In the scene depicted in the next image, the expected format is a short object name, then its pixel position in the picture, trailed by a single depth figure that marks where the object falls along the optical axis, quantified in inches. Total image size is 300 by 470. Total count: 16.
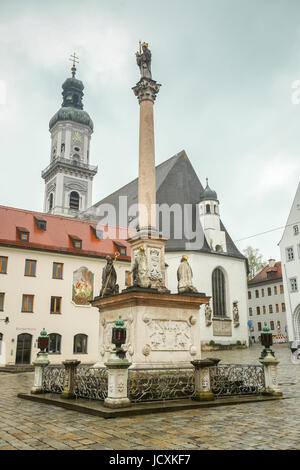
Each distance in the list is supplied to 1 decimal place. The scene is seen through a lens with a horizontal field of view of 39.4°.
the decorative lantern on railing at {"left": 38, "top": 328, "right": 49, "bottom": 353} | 450.6
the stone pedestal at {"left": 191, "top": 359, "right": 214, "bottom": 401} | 349.4
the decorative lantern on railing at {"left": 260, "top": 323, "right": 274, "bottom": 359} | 409.1
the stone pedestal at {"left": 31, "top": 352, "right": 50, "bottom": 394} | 434.6
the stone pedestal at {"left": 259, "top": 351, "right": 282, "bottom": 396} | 397.1
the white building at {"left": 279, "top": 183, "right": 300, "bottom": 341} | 1511.1
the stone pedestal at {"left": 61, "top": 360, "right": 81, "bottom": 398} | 382.5
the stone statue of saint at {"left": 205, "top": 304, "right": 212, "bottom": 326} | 1423.5
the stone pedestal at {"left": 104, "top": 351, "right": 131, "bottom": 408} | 311.6
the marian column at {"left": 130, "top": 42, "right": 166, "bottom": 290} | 452.9
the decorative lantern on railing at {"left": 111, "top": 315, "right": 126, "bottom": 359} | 323.0
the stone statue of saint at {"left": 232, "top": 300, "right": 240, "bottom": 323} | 1500.1
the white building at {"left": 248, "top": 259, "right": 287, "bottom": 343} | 2105.1
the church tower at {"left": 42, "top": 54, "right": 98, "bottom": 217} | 2422.5
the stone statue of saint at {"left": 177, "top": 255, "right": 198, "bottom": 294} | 457.1
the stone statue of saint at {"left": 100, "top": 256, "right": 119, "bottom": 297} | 477.4
